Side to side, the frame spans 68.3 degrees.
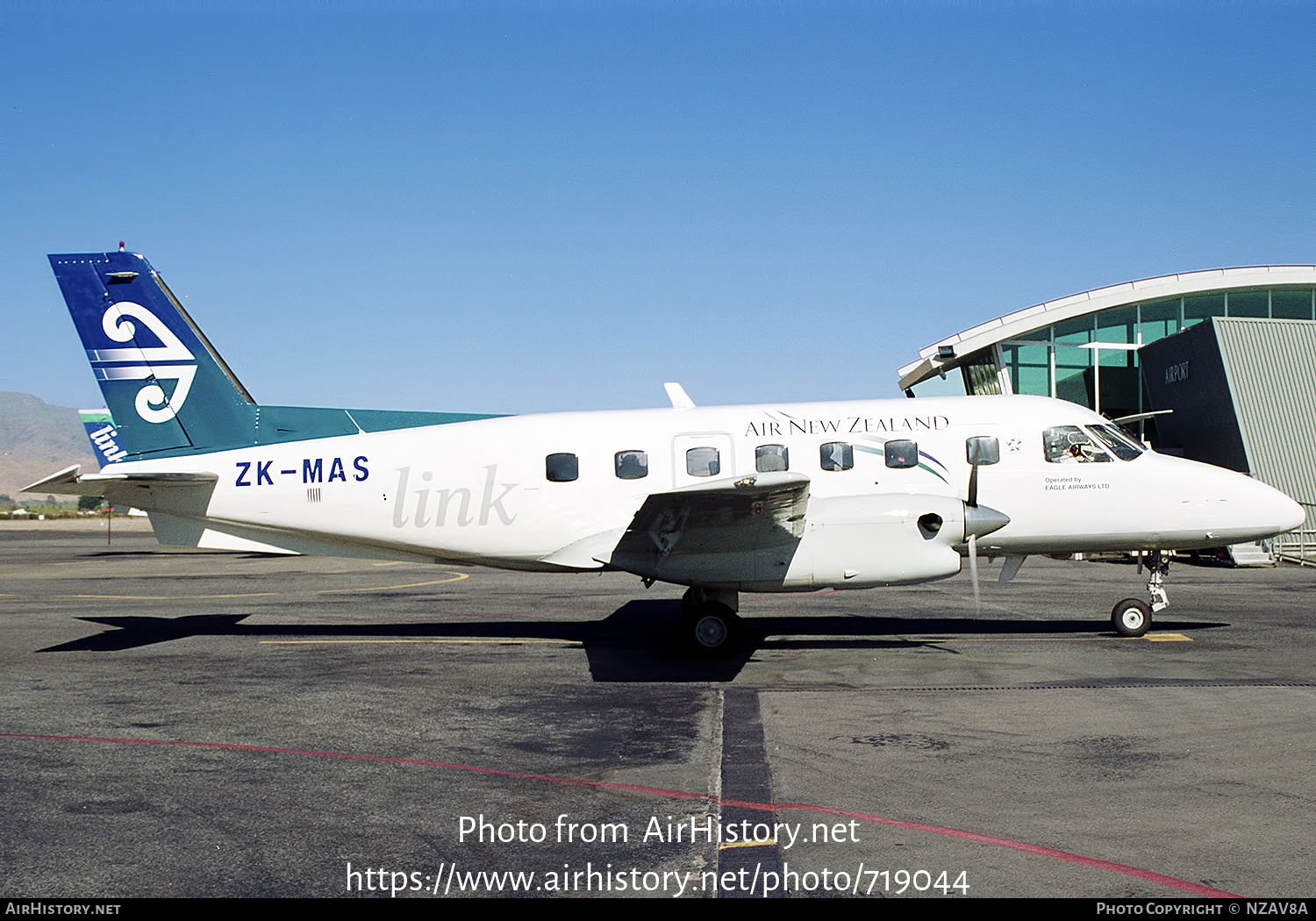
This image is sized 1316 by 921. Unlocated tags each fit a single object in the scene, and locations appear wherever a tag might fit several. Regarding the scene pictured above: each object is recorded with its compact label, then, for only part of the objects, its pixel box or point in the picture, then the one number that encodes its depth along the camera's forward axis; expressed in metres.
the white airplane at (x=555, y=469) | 13.36
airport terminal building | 29.91
